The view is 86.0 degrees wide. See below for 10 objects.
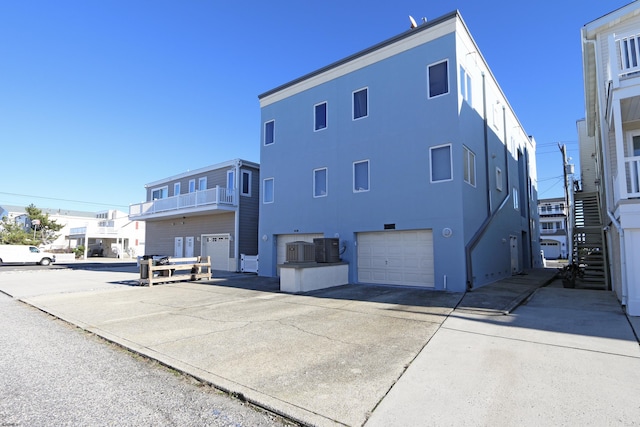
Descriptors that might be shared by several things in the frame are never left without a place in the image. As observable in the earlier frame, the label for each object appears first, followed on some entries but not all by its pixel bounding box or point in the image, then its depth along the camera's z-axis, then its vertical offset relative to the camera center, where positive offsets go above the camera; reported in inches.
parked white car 1077.1 -39.4
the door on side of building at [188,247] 903.7 -12.9
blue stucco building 447.8 +118.5
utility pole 888.3 +195.3
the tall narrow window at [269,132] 664.8 +215.1
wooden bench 528.2 -50.4
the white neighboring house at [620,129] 279.4 +116.0
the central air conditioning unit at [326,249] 506.3 -11.0
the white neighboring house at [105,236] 1603.1 +31.7
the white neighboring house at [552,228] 1739.1 +69.8
